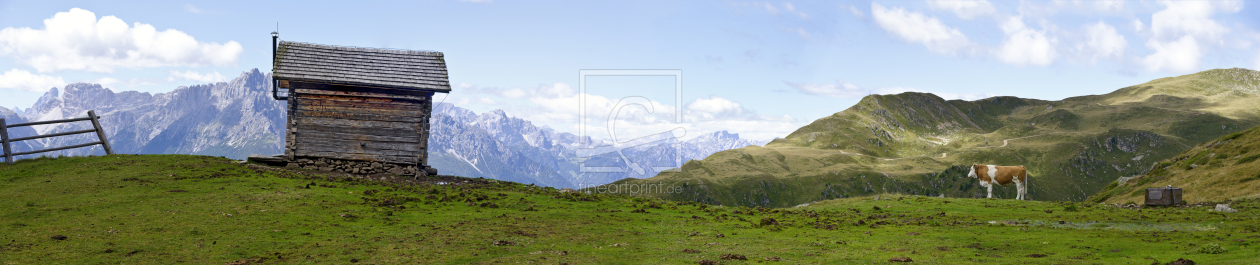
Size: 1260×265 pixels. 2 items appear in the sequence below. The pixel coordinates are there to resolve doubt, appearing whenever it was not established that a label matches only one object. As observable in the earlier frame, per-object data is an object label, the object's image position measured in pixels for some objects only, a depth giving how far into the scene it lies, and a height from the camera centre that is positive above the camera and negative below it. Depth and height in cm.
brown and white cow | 4788 -151
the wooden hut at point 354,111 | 3825 +233
